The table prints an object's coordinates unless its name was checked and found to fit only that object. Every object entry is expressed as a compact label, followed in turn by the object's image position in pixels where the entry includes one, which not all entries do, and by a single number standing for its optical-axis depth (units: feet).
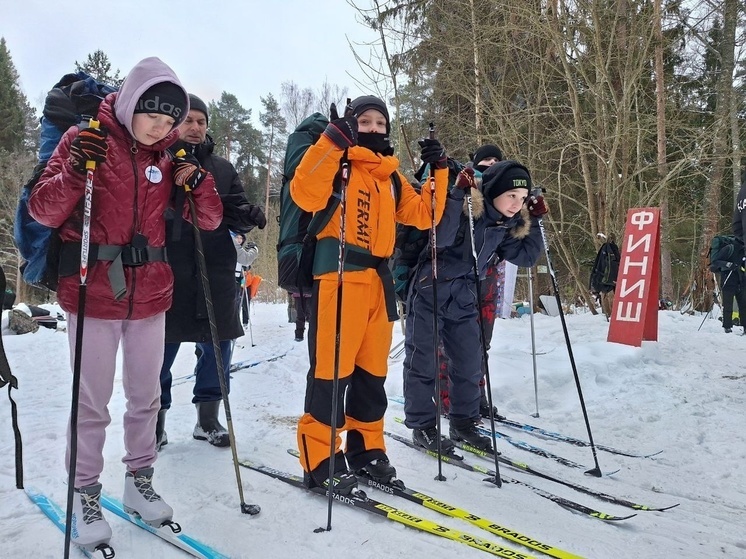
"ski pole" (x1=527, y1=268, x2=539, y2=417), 15.23
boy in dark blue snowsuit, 11.61
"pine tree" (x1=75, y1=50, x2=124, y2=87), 84.84
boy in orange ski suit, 8.35
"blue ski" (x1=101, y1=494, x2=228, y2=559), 6.68
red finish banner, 21.90
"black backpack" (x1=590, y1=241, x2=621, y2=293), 29.78
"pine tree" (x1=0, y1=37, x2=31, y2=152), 88.43
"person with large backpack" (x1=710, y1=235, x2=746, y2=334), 31.55
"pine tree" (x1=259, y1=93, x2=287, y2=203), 100.37
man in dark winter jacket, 10.41
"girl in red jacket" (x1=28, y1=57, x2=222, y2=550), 6.75
